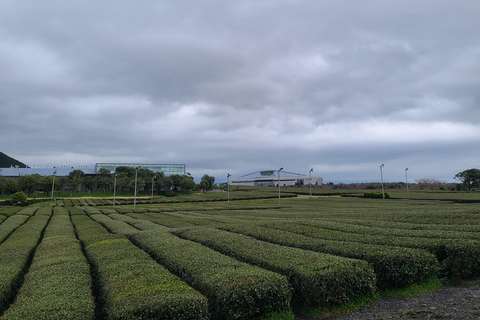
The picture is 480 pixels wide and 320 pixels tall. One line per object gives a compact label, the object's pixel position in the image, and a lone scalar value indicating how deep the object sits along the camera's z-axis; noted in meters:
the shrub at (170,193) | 88.85
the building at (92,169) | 116.12
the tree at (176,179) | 97.69
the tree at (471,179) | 75.25
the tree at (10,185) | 72.75
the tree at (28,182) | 74.81
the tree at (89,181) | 90.69
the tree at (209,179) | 119.87
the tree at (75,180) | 90.03
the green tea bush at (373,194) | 62.24
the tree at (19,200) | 57.94
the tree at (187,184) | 93.80
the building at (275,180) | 145.75
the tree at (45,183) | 79.62
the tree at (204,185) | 105.07
